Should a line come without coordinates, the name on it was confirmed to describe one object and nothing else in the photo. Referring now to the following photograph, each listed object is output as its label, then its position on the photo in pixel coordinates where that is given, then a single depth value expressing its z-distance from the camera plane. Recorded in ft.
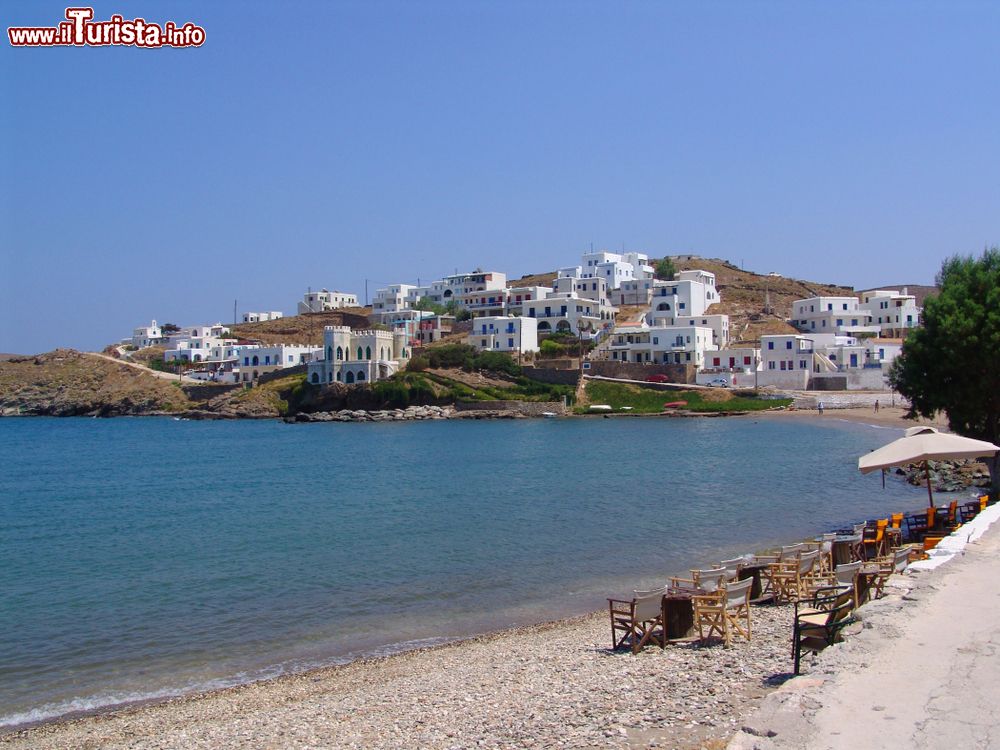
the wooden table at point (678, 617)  39.40
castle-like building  277.85
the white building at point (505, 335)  279.69
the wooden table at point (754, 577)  45.66
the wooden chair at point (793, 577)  44.88
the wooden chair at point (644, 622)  39.88
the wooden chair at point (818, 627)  30.60
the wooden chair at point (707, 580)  43.73
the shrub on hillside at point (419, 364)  276.41
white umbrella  55.26
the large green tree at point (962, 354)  70.69
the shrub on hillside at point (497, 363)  264.93
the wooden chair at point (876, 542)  51.19
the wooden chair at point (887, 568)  37.17
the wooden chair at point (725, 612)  37.81
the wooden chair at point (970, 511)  59.62
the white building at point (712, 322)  279.08
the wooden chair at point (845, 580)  34.96
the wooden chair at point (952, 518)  58.75
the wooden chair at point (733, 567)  44.93
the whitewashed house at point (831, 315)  284.00
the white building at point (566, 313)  294.05
